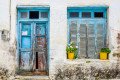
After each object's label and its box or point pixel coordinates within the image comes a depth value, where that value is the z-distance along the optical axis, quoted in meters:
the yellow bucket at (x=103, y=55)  5.78
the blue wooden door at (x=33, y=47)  6.17
